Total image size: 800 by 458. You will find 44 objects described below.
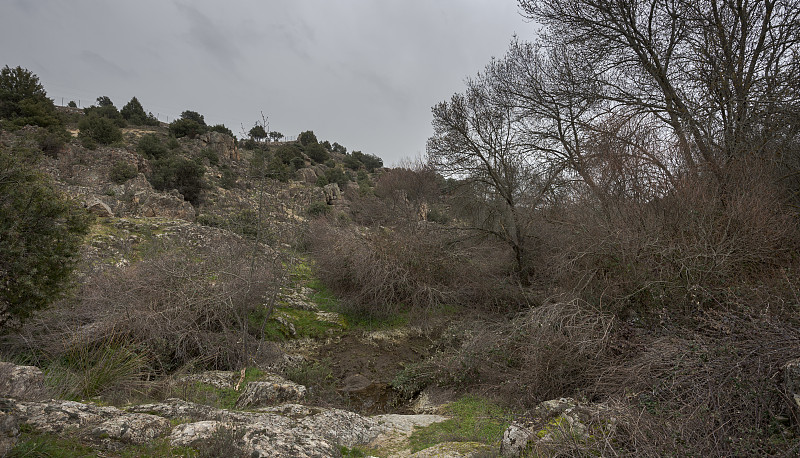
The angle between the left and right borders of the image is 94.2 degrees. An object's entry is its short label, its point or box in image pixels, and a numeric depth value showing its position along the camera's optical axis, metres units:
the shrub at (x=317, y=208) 18.56
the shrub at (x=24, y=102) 20.22
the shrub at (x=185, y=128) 29.30
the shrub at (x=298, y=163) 30.47
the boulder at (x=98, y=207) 12.06
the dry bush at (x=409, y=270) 10.53
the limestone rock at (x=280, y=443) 2.47
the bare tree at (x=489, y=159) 11.55
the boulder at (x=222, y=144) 27.98
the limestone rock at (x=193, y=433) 2.46
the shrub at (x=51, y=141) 17.31
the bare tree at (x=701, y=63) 6.00
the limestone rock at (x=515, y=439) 3.20
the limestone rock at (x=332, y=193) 24.69
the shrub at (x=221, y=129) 34.51
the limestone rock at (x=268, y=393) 4.87
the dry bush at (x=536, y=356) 4.82
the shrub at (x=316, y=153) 36.28
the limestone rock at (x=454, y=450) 3.34
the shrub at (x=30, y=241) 5.06
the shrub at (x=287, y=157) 26.40
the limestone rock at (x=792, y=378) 2.53
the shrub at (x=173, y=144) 24.73
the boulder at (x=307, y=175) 28.14
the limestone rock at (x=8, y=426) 1.83
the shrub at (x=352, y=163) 40.28
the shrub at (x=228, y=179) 22.20
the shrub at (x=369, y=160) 42.44
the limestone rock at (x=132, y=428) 2.38
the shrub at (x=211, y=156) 25.16
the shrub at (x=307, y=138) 40.77
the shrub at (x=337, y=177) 30.55
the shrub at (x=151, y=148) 22.33
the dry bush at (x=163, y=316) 5.71
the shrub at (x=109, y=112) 27.36
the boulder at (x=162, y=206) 14.48
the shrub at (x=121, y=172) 17.23
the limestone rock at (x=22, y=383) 3.00
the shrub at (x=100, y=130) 21.59
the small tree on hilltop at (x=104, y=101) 35.97
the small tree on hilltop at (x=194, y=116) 37.11
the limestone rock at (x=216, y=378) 5.52
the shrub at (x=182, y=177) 19.12
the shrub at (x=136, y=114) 30.70
